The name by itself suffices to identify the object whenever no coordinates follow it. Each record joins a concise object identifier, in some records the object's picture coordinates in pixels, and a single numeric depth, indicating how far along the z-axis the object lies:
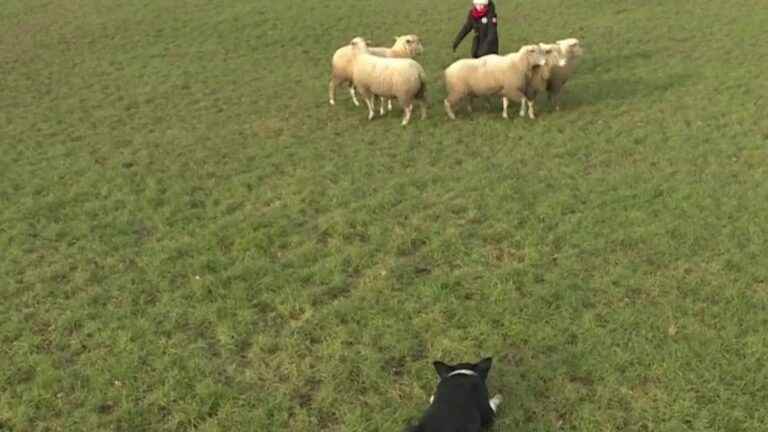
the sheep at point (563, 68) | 13.83
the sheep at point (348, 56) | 14.91
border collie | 5.12
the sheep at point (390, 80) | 13.40
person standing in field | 16.09
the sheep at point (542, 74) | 13.40
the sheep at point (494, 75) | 13.29
